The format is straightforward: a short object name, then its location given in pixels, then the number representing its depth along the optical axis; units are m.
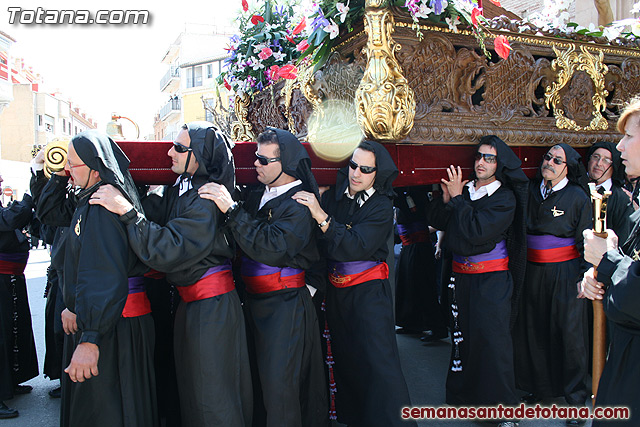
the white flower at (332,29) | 3.41
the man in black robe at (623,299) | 1.79
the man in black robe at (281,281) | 2.71
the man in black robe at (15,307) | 3.89
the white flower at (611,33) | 4.41
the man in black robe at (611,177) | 4.07
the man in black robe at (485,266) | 3.48
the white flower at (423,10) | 3.27
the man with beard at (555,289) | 3.68
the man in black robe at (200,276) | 2.49
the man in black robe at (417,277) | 5.48
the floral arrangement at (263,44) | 5.09
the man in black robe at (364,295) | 2.99
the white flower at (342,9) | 3.34
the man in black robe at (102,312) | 2.29
